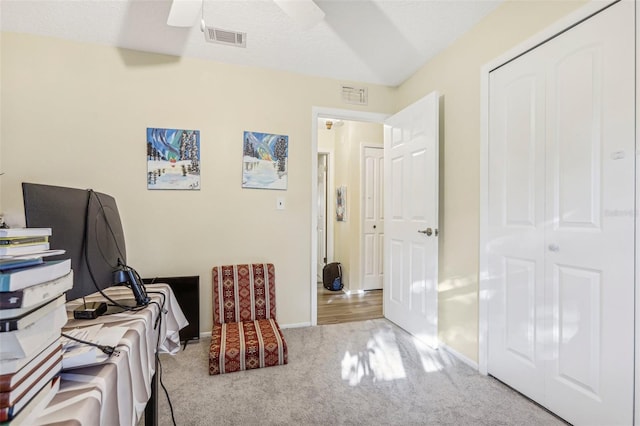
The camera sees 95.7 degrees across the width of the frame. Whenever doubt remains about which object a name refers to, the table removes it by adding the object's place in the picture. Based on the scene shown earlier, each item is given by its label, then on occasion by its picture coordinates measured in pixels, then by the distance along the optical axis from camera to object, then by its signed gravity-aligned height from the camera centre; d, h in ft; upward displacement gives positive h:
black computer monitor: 2.58 -0.18
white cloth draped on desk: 1.74 -1.23
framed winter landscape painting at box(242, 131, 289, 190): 8.77 +1.50
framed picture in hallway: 14.31 +0.27
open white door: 7.61 -0.31
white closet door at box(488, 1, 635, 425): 4.26 -0.25
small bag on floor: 13.67 -3.25
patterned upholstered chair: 6.64 -3.03
